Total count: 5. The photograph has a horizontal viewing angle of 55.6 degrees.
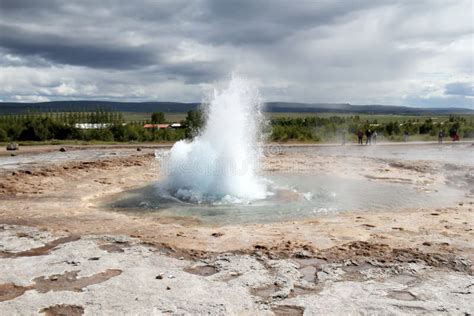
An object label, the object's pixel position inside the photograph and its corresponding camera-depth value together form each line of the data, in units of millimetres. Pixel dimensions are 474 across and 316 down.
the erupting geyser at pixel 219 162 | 12211
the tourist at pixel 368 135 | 31547
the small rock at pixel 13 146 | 24722
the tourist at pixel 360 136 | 30923
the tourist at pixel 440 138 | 32862
